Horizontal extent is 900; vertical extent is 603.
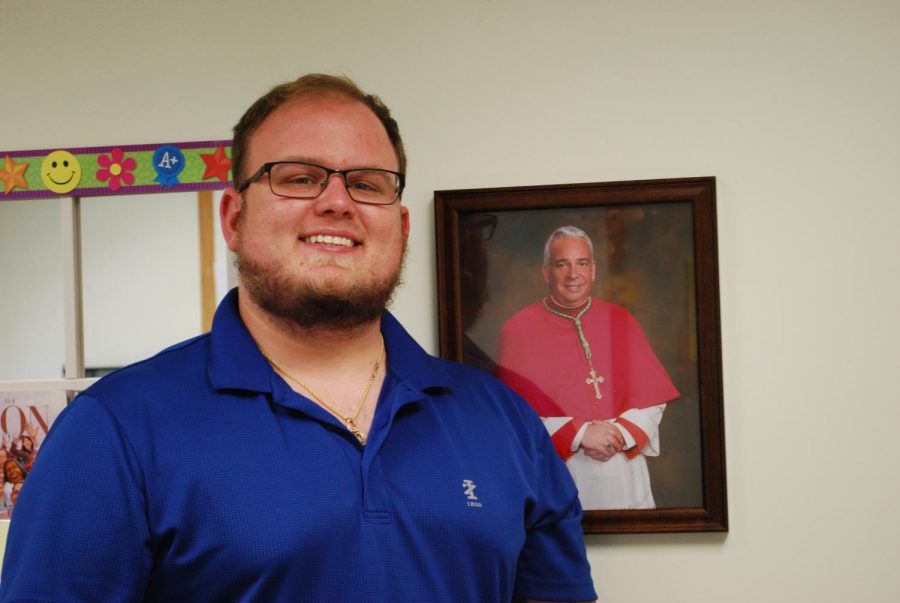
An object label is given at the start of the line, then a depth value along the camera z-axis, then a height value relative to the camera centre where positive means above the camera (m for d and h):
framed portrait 1.43 -0.04
